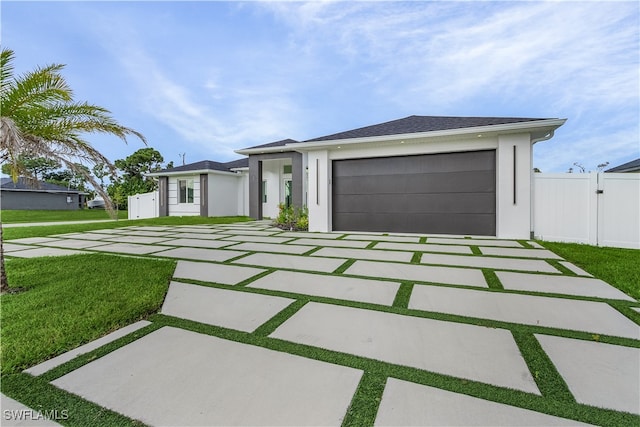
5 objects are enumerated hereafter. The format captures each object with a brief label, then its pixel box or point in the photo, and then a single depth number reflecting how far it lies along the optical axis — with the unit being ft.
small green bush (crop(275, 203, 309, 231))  29.68
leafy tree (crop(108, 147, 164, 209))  85.15
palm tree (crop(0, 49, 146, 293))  9.38
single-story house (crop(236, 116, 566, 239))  21.35
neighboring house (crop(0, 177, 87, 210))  71.51
